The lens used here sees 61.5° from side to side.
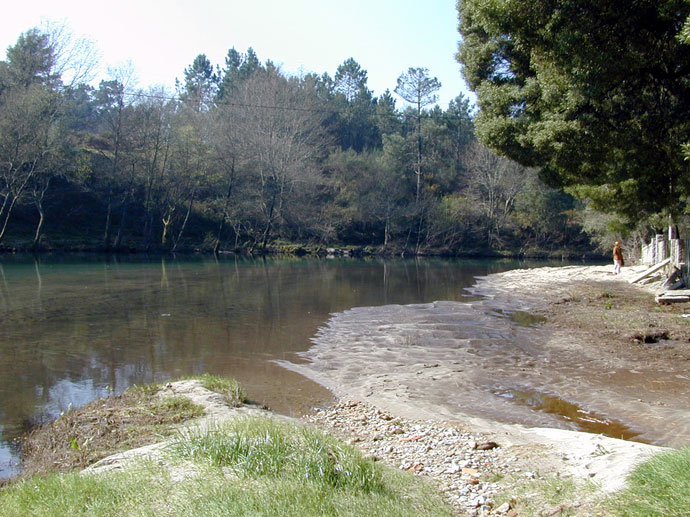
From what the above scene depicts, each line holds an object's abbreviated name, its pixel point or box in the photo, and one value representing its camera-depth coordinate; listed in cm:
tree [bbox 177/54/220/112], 9115
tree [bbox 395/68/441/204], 6869
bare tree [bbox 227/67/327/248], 6100
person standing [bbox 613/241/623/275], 3036
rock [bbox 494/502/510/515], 447
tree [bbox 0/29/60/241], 4825
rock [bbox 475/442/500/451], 621
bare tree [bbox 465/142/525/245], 6359
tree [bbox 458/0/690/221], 1321
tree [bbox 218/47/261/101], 8438
